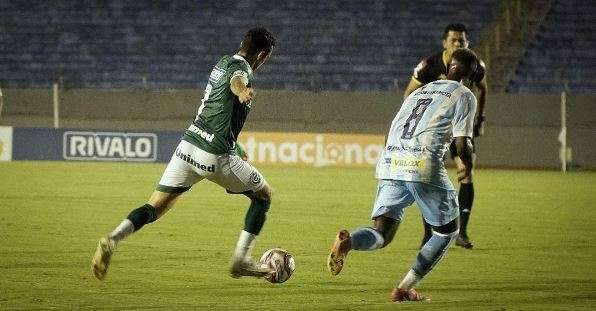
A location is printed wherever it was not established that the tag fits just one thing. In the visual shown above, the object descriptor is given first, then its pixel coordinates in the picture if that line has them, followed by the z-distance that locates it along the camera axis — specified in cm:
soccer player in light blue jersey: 1764
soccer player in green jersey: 1903
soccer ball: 1967
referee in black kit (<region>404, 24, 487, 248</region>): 2506
